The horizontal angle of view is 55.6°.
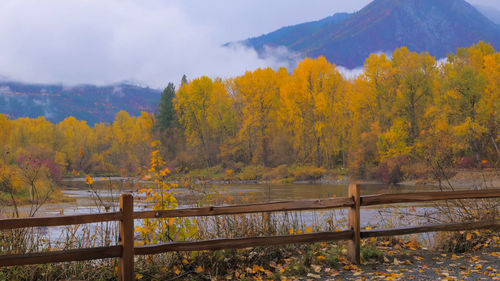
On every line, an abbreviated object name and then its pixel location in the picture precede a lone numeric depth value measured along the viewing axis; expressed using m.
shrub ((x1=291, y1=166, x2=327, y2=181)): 45.98
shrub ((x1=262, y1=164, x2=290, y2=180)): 47.53
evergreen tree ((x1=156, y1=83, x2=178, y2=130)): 66.31
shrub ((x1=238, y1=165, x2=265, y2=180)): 49.44
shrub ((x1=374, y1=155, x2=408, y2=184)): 37.78
